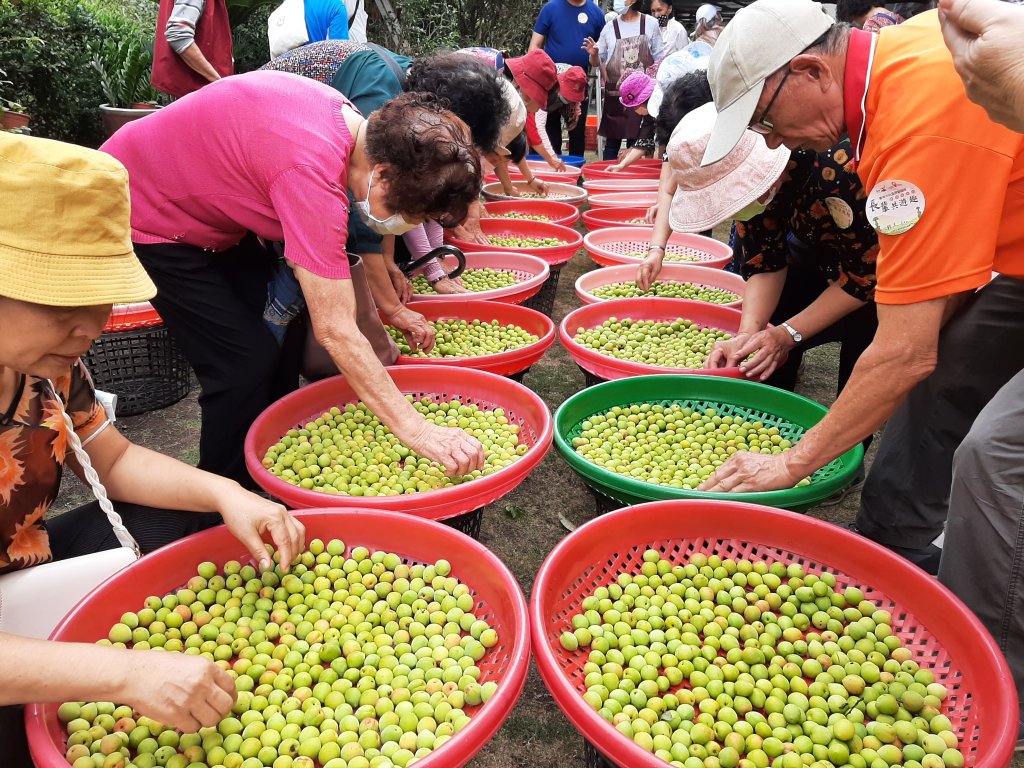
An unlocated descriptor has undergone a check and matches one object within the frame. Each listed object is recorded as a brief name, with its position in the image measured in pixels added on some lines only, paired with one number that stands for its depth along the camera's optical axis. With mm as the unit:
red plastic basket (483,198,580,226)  4949
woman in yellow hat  1001
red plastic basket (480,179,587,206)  5328
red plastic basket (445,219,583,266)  3943
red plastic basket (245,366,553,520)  1729
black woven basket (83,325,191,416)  3068
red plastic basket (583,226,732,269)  4215
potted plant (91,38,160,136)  7113
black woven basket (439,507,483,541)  1901
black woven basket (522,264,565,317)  3991
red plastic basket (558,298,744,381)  3104
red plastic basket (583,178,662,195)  5738
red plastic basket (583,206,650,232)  4684
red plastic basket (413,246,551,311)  3260
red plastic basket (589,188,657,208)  5111
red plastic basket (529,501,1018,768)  1220
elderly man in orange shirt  1357
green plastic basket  1982
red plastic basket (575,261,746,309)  3643
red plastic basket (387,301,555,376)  2725
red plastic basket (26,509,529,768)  1131
